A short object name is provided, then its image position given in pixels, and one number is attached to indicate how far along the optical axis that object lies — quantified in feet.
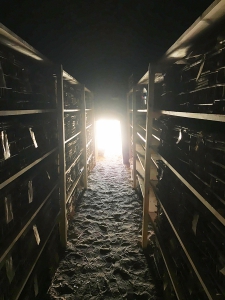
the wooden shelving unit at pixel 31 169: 3.98
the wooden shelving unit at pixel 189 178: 3.11
